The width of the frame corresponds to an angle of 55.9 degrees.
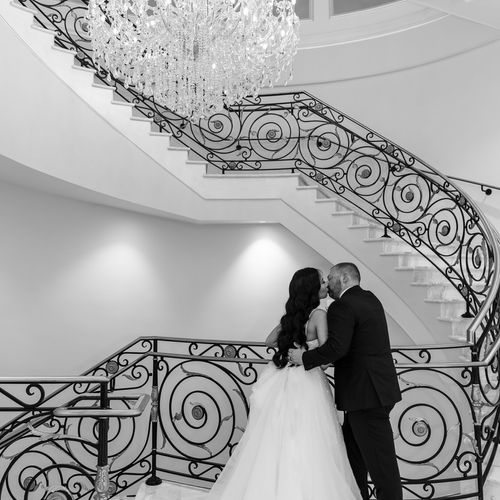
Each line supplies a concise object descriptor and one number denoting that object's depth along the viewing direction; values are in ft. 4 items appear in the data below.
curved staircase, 16.40
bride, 9.11
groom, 9.25
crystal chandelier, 13.25
